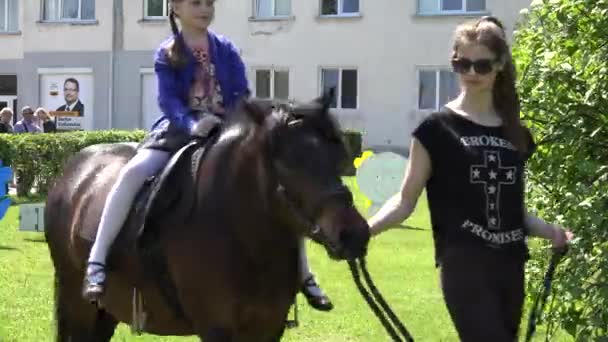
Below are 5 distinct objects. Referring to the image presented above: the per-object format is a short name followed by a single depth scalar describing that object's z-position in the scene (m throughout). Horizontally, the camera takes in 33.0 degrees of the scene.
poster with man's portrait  31.94
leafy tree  5.58
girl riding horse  5.18
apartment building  28.73
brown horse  4.10
